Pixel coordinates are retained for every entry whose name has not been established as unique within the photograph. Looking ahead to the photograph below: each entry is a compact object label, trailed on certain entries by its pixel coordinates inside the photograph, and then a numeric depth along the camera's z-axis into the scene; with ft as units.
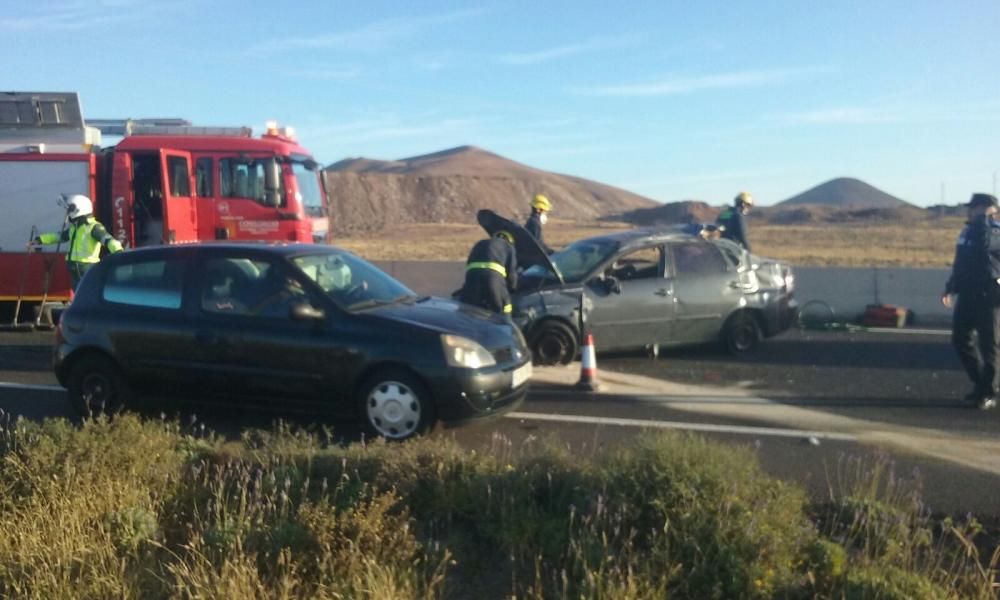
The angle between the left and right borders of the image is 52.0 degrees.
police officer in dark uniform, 28.48
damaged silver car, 35.04
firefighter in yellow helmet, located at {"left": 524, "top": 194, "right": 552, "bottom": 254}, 42.39
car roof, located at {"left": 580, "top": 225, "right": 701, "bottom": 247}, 37.58
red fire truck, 45.73
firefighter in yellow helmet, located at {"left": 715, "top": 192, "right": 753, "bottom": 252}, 48.01
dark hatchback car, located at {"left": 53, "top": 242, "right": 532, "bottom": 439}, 24.21
